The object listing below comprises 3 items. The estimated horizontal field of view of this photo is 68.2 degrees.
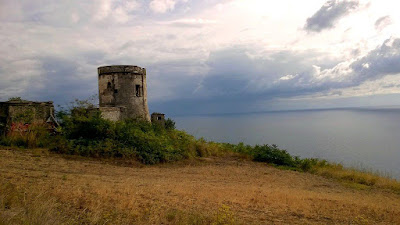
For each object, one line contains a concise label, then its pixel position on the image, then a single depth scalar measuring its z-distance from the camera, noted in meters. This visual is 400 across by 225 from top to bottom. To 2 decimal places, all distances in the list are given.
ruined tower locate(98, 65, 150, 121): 20.50
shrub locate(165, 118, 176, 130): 24.01
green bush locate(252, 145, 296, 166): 18.80
